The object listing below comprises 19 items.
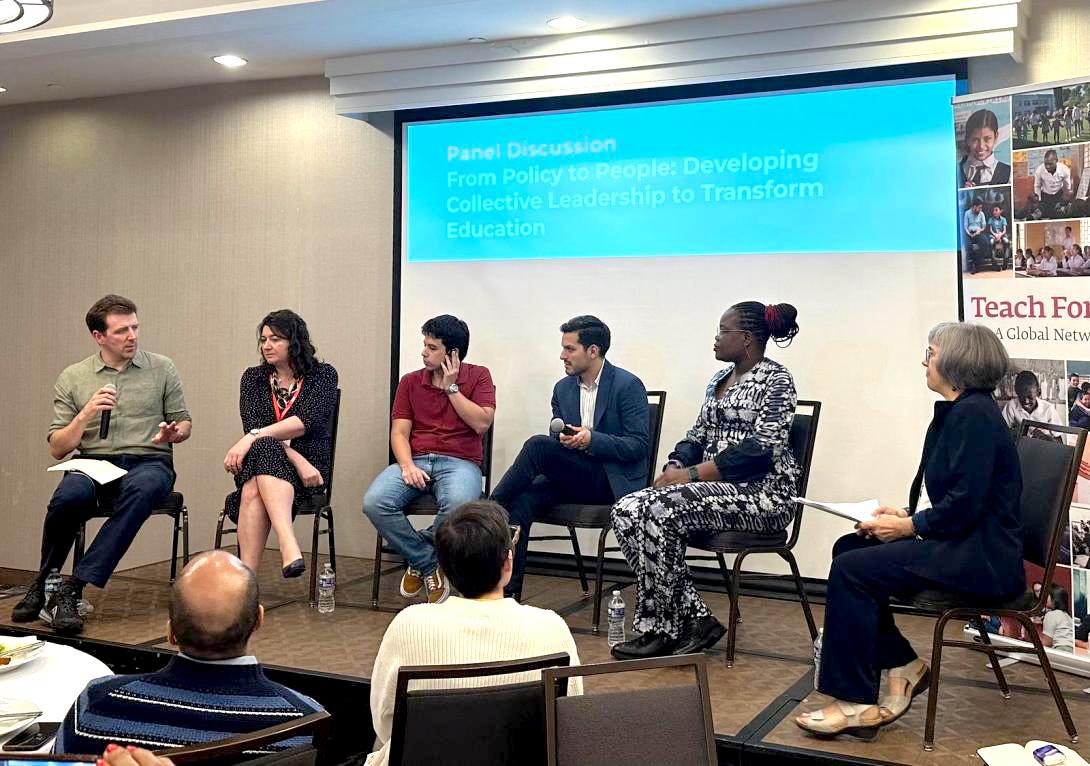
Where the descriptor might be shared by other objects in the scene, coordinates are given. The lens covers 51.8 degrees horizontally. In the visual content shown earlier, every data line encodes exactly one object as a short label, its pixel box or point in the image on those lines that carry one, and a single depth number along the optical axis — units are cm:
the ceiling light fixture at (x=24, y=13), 357
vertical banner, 364
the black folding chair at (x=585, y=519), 423
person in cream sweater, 219
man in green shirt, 436
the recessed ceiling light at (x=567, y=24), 479
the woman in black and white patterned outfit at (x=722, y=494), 380
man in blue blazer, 431
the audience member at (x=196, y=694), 176
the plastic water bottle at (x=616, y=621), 394
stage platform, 306
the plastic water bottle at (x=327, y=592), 460
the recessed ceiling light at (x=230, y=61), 554
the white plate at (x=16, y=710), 215
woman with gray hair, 302
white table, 253
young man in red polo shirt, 449
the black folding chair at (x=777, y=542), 380
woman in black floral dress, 450
